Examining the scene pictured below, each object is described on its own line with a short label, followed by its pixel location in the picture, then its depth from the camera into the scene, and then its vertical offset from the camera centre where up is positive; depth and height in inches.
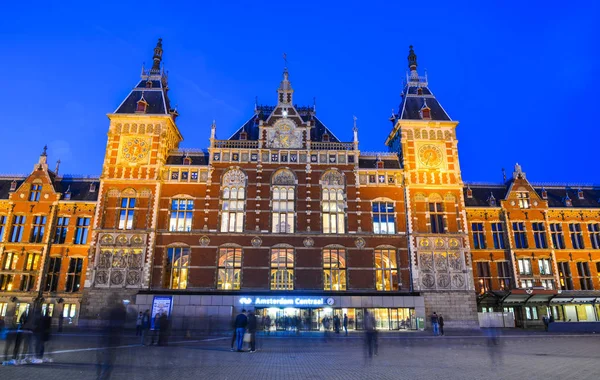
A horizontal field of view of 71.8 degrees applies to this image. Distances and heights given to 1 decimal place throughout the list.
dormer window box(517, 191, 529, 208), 1756.3 +447.4
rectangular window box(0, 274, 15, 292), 1546.3 +85.5
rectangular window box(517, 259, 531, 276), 1679.4 +162.3
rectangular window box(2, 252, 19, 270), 1563.7 +163.7
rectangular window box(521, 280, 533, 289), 1659.7 +90.7
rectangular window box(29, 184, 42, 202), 1649.9 +436.3
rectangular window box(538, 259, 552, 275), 1681.7 +162.9
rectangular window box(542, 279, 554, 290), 1664.6 +91.3
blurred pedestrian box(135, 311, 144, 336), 1179.3 -66.3
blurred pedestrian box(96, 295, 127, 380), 430.3 -31.9
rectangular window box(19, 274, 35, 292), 1545.3 +82.2
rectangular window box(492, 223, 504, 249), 1717.5 +290.9
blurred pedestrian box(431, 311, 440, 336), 1245.1 -51.8
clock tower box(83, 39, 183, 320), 1459.2 +405.0
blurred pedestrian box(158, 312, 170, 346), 794.8 -44.8
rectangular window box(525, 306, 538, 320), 1651.1 -21.2
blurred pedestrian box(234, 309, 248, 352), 727.7 -37.1
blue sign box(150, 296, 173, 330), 1392.6 +7.2
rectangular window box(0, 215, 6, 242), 1601.9 +306.7
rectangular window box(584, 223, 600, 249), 1751.0 +302.9
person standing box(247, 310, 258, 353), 745.0 -37.5
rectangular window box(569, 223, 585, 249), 1747.0 +297.0
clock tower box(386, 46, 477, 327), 1494.8 +363.7
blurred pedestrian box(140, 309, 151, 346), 839.7 -47.1
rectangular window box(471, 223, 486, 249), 1713.8 +286.1
